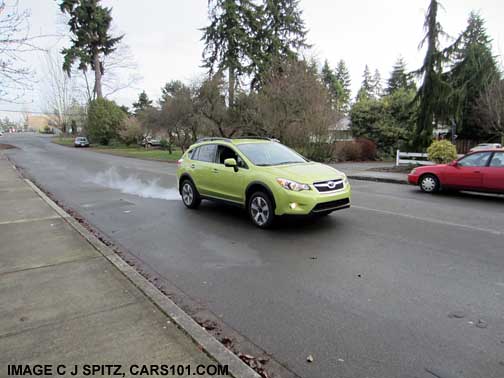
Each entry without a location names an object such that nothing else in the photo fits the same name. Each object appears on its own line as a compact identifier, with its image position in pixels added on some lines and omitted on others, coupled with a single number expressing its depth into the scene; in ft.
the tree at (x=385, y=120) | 91.86
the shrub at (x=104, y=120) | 167.94
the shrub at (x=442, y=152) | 52.85
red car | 30.63
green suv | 20.72
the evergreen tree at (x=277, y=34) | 104.58
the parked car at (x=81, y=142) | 166.75
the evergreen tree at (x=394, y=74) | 213.46
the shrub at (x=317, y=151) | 73.46
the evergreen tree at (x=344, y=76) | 260.33
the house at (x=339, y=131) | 73.72
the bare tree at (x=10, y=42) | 21.13
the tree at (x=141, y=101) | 230.07
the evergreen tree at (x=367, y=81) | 282.77
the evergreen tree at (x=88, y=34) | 145.59
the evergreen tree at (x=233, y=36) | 100.99
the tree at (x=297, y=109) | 69.31
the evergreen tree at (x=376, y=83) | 281.76
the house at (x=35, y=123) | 440.45
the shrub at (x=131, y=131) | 150.30
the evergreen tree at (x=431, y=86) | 65.41
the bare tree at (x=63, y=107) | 196.82
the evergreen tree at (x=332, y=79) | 204.03
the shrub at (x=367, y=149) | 82.58
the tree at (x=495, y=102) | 70.85
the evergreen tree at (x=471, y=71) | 68.08
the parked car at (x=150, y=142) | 152.26
